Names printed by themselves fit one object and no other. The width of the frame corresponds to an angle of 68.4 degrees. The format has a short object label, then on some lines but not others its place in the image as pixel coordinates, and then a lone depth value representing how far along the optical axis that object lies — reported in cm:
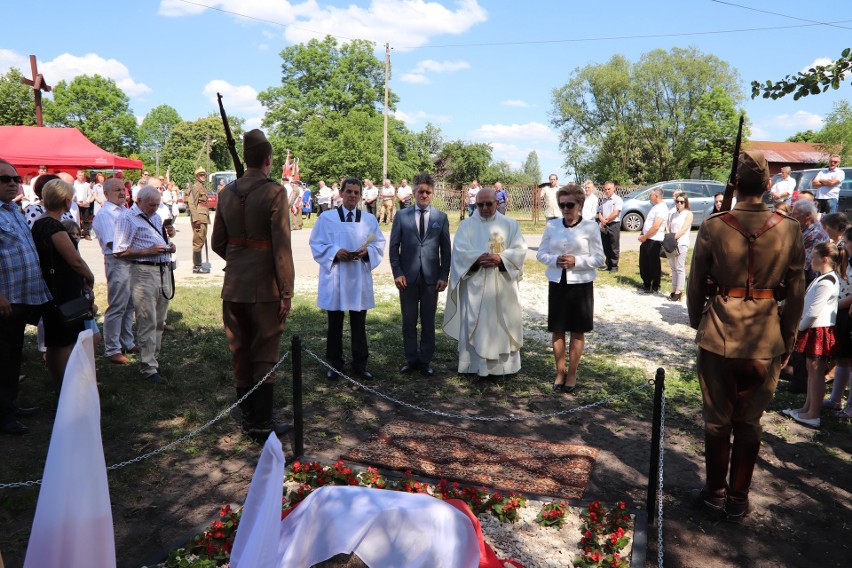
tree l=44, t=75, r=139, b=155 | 6253
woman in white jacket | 639
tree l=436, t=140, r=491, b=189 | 5156
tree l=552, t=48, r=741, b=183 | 5106
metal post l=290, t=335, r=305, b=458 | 485
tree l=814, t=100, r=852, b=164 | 4394
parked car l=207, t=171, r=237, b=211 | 3588
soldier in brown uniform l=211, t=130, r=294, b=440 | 495
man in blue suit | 700
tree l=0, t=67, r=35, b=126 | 5431
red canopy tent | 1741
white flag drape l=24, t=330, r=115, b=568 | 187
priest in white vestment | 684
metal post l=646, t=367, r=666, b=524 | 396
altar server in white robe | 671
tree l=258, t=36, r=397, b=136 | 5509
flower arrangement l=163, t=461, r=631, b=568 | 353
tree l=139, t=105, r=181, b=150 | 10806
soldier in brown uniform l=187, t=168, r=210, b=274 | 1296
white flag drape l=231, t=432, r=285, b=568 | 208
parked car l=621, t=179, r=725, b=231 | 2212
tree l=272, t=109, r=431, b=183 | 4031
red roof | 6350
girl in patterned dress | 566
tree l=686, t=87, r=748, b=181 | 4862
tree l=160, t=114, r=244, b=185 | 7506
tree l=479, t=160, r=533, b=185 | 5103
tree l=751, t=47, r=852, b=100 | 493
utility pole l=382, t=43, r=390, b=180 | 3052
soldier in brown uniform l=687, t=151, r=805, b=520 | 385
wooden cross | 1792
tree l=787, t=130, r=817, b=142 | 7543
